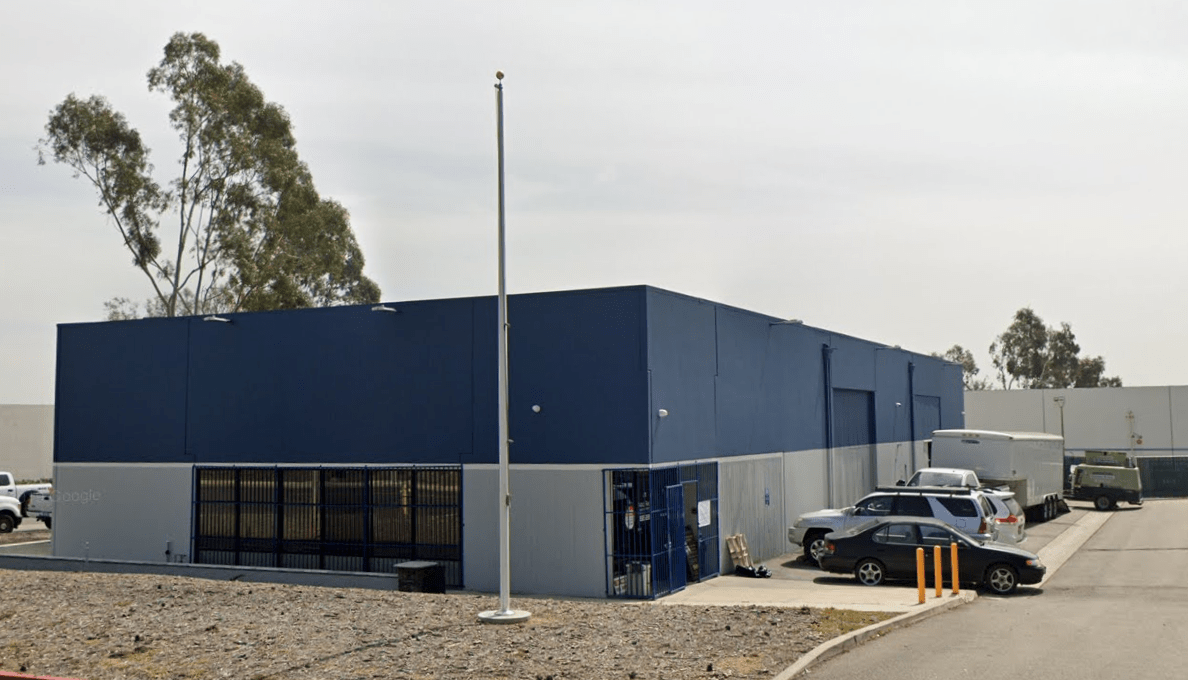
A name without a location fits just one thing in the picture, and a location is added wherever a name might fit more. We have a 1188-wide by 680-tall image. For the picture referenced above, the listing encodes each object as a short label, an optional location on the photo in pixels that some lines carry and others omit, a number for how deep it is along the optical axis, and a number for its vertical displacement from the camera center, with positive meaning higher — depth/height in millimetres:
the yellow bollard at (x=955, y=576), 21320 -2707
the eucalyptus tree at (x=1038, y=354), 111688 +7294
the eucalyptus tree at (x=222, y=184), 50281 +11343
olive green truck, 47875 -2327
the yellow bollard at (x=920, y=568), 20266 -2425
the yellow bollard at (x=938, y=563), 20953 -2415
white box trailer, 36438 -866
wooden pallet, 25984 -2687
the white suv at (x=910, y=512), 25844 -1866
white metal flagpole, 17500 -531
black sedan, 22766 -2515
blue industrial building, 23250 -91
